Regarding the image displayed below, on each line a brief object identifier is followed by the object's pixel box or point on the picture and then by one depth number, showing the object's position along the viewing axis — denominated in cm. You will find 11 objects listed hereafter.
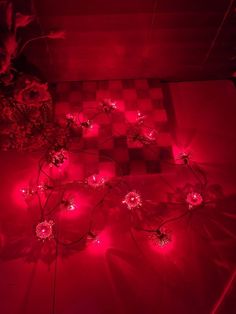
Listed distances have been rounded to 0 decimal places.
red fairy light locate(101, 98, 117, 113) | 138
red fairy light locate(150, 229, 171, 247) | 102
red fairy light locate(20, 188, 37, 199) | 113
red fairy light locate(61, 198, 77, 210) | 109
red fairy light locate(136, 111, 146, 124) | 135
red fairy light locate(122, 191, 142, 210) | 108
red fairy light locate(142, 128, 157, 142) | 130
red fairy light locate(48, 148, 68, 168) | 121
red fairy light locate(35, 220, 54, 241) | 101
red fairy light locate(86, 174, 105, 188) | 115
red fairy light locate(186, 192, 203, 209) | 112
